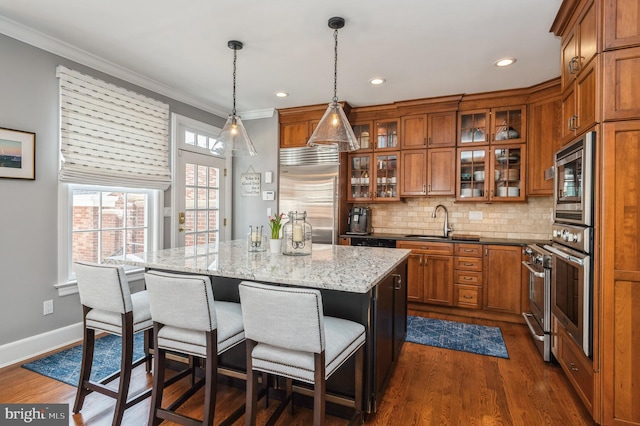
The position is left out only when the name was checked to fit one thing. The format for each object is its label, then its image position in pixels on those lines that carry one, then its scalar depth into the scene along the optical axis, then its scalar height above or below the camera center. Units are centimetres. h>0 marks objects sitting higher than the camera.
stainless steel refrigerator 450 +35
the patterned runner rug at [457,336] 303 -121
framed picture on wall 252 +44
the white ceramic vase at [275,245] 253 -25
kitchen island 176 -34
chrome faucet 448 -8
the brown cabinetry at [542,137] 371 +87
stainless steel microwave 190 +21
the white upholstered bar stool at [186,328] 161 -60
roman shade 291 +74
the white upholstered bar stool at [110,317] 182 -61
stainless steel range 269 -72
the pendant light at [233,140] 269 +58
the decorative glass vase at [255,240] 263 -22
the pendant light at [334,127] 240 +61
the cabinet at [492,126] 399 +107
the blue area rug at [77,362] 242 -118
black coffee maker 467 -12
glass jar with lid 243 -17
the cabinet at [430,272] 399 -72
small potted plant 252 -19
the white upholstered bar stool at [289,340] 142 -57
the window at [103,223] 296 -12
